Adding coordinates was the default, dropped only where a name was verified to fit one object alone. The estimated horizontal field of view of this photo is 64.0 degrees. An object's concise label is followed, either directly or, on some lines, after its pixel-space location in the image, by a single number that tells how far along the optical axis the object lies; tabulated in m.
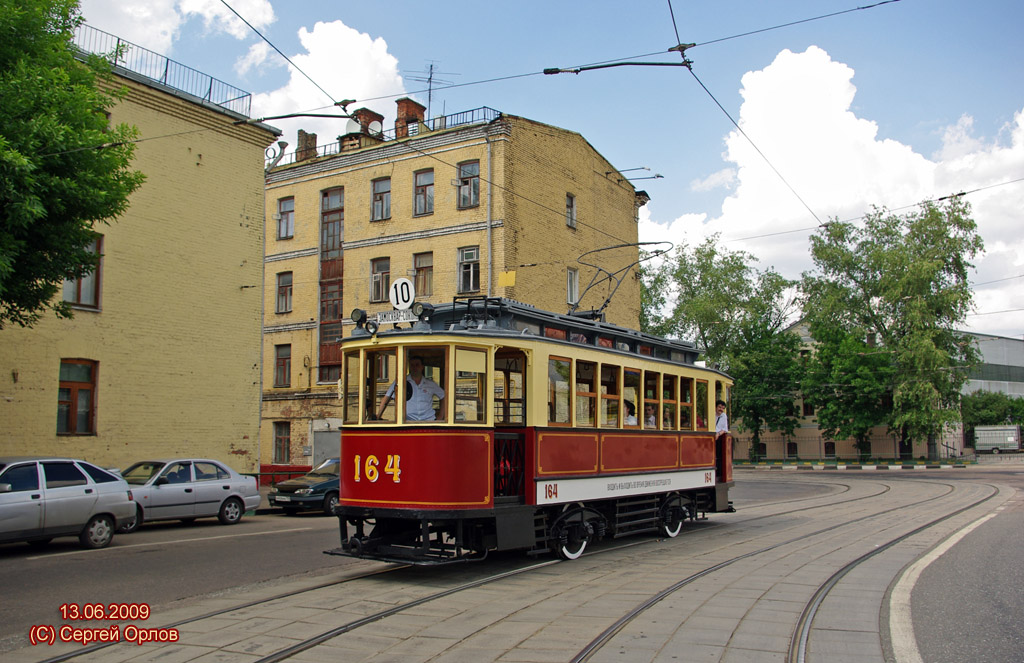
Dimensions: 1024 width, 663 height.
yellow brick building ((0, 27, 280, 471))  17.48
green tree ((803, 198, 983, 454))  44.66
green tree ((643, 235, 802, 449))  54.34
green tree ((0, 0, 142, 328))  10.98
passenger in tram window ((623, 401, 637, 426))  12.17
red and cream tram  9.20
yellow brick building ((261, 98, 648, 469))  29.88
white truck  59.44
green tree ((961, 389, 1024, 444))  65.81
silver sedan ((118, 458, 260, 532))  15.31
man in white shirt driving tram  9.36
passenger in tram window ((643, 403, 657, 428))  12.73
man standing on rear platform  15.41
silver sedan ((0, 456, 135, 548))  11.30
